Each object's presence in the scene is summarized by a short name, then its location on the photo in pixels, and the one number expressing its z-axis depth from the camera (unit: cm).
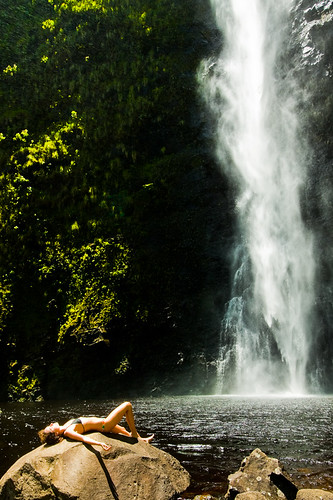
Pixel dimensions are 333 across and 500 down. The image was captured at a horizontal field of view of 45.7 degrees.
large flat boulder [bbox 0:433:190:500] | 480
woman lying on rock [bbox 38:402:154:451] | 531
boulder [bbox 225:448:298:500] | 525
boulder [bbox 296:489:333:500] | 481
